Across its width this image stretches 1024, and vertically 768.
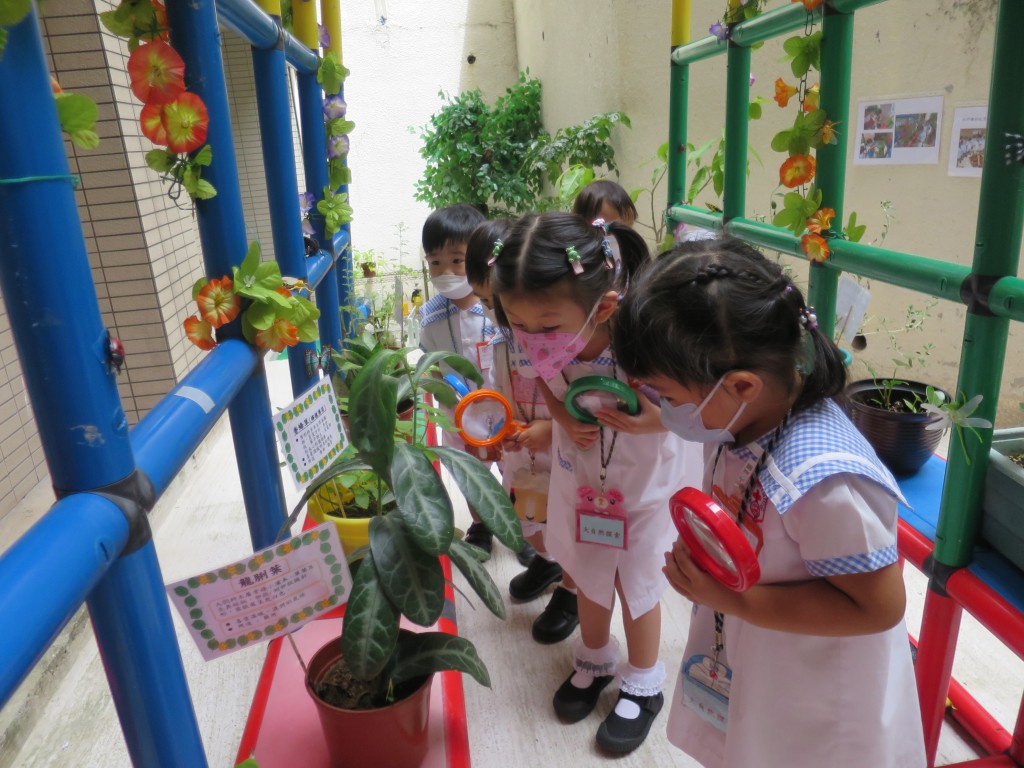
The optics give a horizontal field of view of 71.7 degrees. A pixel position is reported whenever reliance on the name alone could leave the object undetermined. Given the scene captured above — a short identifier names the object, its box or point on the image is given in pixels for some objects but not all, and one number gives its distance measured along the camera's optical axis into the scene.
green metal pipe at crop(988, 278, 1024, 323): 0.95
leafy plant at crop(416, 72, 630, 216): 5.96
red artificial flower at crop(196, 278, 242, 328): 1.11
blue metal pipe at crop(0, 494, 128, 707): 0.48
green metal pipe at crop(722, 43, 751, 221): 1.85
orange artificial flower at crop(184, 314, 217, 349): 1.13
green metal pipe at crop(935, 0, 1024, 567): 0.96
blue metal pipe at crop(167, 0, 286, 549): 1.04
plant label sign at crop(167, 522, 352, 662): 0.92
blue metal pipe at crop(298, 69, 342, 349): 2.16
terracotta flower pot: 1.12
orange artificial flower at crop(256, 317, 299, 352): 1.19
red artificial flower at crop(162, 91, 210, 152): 0.99
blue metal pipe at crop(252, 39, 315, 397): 1.51
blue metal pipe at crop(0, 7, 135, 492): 0.57
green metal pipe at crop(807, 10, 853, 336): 1.33
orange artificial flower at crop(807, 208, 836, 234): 1.41
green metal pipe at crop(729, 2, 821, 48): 1.41
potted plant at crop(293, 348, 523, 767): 1.03
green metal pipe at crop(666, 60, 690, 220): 2.26
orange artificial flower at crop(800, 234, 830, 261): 1.39
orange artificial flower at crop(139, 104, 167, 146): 0.99
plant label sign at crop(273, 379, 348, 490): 1.17
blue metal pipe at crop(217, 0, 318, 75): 1.18
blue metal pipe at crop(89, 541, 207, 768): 0.72
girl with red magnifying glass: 0.88
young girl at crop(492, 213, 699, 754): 1.37
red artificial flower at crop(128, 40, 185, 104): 0.95
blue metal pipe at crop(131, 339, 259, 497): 0.78
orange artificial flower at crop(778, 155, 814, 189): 1.44
